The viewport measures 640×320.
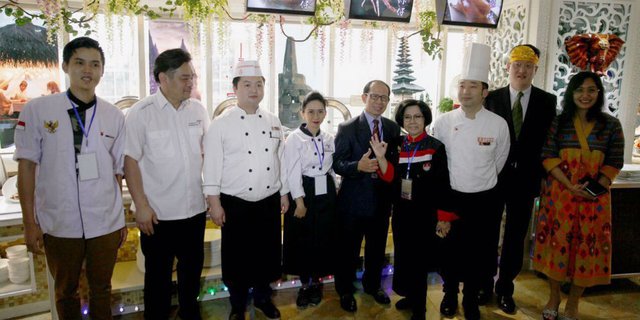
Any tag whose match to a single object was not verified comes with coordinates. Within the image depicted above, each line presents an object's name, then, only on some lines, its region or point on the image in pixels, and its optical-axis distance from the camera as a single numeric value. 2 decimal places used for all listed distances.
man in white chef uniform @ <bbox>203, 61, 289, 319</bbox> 2.53
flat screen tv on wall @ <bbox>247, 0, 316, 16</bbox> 3.18
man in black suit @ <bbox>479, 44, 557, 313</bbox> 3.05
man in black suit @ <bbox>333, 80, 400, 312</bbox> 2.85
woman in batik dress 2.72
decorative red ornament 3.44
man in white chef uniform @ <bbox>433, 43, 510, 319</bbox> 2.76
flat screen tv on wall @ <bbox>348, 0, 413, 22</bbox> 3.41
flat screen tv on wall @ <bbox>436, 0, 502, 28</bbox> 3.60
